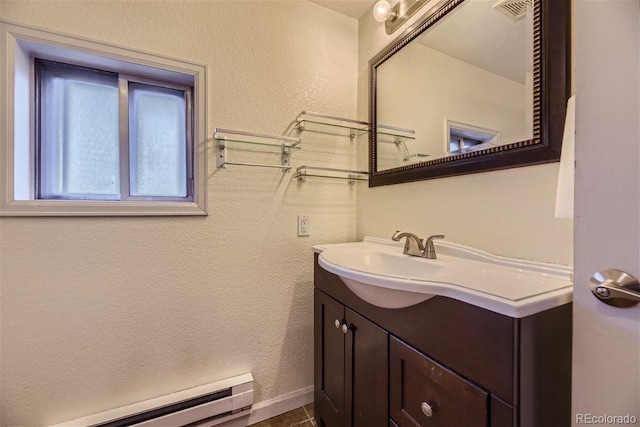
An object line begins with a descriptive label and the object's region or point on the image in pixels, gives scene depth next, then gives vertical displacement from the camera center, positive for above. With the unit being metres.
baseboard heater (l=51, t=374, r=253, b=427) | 1.03 -0.83
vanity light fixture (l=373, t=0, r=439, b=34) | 1.18 +0.92
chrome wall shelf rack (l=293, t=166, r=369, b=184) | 1.36 +0.20
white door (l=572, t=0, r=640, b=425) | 0.41 +0.02
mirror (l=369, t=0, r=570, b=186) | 0.74 +0.44
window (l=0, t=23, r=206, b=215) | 0.96 +0.35
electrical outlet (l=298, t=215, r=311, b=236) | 1.38 -0.08
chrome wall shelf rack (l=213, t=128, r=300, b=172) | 1.21 +0.33
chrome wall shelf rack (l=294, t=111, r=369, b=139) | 1.37 +0.47
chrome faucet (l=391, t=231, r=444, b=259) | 0.99 -0.14
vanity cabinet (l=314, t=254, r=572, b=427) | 0.49 -0.36
